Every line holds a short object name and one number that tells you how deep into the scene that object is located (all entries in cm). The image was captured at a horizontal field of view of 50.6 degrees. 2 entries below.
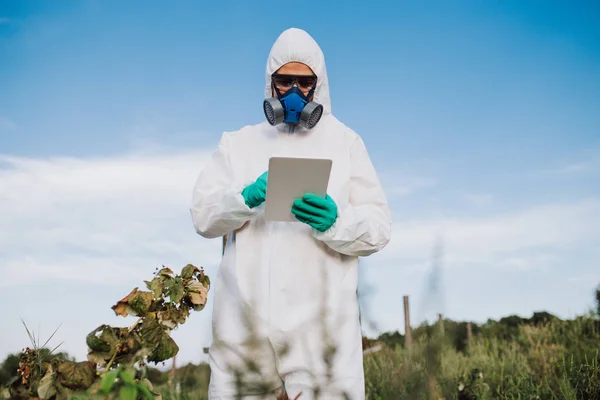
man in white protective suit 282
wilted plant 205
